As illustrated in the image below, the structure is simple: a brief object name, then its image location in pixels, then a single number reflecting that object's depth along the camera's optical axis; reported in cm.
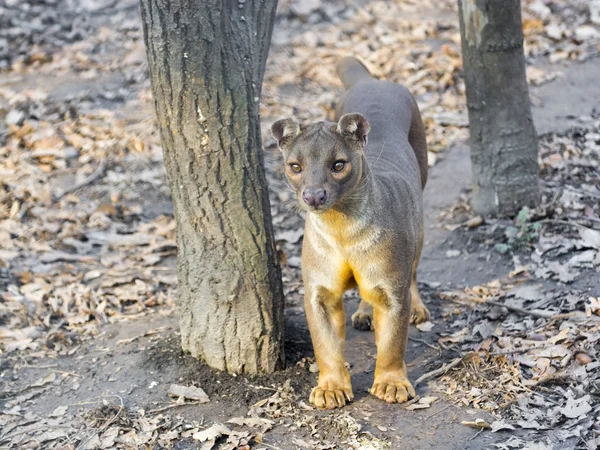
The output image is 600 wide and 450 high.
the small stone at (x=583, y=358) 1018
